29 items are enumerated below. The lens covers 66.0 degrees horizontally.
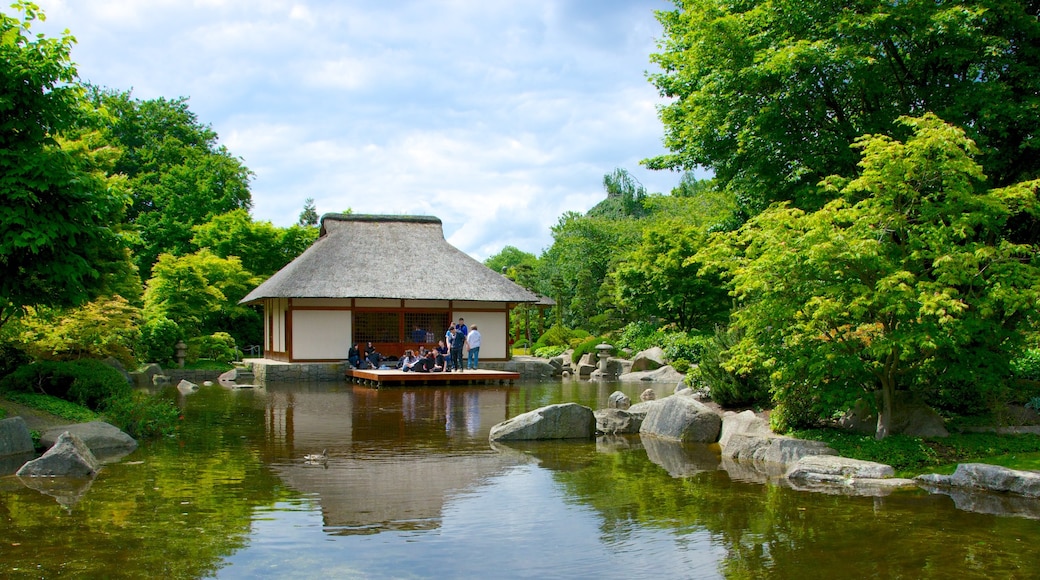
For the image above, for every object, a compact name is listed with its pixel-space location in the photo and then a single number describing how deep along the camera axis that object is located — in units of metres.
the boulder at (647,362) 28.28
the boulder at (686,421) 12.61
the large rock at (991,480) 8.52
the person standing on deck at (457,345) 24.20
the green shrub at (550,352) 35.41
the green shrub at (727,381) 13.34
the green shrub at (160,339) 27.45
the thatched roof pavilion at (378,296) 27.09
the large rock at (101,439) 10.83
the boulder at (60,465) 9.23
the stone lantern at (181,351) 28.52
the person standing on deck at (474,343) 25.30
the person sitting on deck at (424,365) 23.92
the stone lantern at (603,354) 29.16
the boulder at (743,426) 11.74
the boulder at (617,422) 13.38
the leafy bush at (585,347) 30.87
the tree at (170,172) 39.44
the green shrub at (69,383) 13.56
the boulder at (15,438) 10.40
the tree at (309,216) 57.12
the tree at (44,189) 10.23
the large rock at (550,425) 12.41
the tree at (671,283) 31.64
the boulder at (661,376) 25.97
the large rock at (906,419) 10.62
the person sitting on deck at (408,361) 23.98
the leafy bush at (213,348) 29.81
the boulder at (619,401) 15.59
